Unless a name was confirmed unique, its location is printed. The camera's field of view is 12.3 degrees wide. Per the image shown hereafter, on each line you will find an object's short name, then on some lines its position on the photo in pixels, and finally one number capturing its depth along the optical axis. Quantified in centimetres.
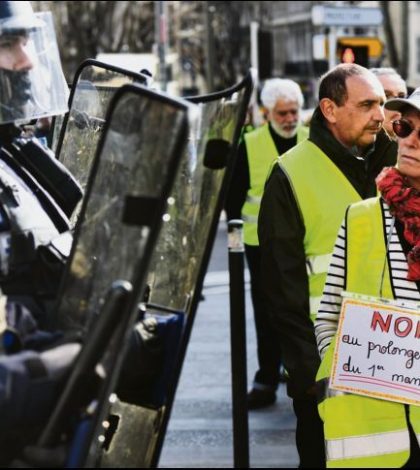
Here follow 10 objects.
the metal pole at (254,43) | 3623
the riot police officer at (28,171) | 443
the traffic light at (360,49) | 1562
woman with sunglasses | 525
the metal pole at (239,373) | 906
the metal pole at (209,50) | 6484
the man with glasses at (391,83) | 1027
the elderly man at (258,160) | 1232
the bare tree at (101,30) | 6398
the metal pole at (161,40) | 4229
